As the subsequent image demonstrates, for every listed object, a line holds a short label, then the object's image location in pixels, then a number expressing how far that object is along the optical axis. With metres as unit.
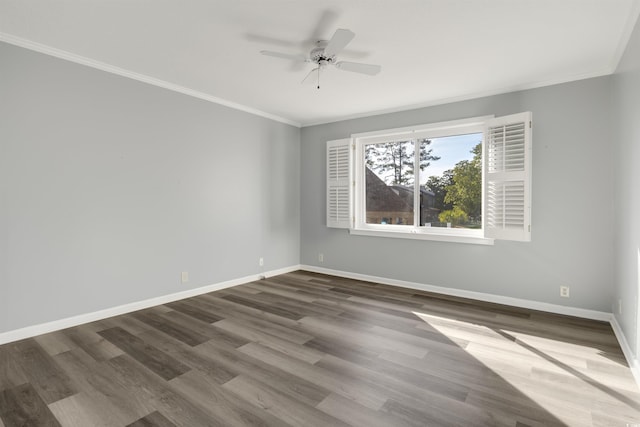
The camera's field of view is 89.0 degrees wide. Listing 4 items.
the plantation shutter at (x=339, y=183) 5.09
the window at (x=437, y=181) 3.59
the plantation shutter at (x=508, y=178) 3.51
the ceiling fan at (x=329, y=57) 2.49
